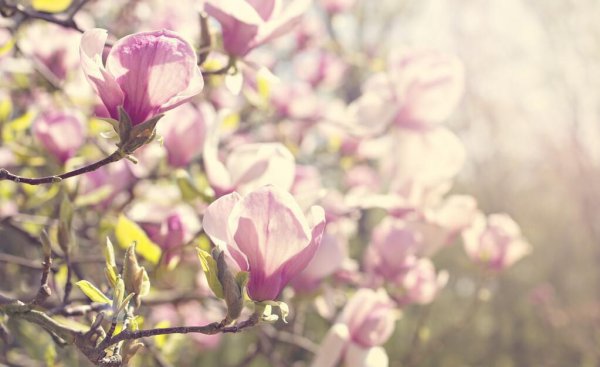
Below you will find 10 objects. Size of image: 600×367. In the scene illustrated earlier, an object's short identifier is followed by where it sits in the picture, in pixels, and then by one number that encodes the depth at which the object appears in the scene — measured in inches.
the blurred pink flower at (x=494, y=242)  64.5
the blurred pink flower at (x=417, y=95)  57.1
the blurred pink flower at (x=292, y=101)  84.4
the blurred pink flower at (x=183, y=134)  53.8
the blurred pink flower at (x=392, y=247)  59.4
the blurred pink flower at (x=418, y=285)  60.5
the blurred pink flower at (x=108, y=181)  56.6
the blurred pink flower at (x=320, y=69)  105.6
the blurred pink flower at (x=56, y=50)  61.6
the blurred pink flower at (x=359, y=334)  51.9
